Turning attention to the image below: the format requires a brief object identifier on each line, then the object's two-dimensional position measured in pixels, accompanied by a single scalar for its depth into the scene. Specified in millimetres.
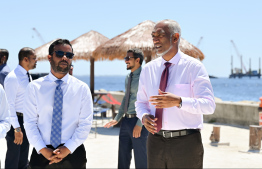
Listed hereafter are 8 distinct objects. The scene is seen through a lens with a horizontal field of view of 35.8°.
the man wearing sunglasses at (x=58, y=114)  3576
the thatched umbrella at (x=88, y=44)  17594
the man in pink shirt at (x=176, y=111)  3572
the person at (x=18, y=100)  5586
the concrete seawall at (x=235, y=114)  13305
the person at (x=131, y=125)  5691
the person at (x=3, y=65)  6469
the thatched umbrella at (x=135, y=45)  13609
